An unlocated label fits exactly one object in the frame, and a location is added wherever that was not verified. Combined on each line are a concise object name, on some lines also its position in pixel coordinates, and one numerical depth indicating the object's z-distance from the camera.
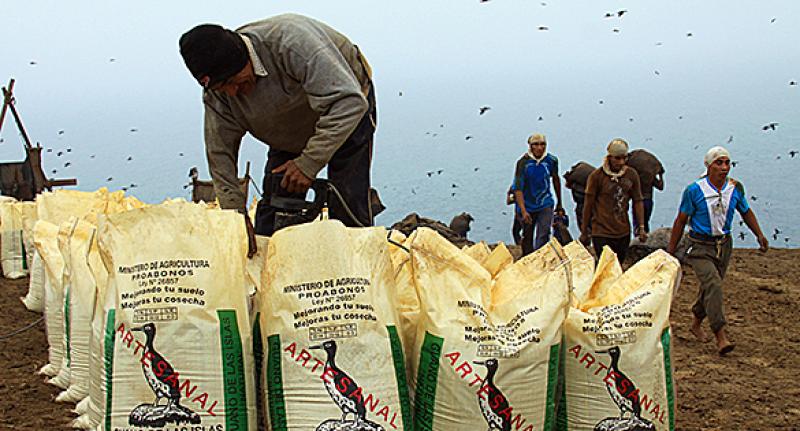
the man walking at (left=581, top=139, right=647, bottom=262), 7.07
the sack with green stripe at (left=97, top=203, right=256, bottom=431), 2.52
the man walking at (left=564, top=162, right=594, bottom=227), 9.30
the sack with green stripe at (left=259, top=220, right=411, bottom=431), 2.51
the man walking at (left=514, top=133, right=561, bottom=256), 8.03
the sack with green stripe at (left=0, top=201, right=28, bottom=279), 7.44
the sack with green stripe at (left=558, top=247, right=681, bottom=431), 2.80
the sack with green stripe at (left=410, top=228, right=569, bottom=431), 2.63
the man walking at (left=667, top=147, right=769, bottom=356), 5.48
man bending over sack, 3.20
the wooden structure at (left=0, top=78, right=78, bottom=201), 8.96
